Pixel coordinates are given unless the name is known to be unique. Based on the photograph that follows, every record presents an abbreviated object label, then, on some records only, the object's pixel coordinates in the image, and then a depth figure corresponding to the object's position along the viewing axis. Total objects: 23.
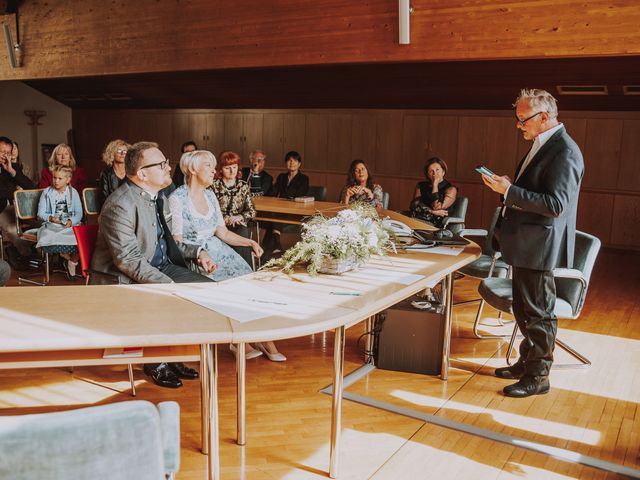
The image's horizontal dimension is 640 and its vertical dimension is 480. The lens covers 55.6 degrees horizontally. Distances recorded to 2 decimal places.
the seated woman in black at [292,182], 8.23
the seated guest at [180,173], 8.20
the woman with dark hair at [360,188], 7.04
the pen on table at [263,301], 2.85
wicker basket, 3.46
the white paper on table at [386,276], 3.38
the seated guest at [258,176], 8.20
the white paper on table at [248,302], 2.67
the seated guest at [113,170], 6.86
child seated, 6.32
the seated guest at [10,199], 7.04
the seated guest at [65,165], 7.09
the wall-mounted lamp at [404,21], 6.50
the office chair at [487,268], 5.11
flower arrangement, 3.45
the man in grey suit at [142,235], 3.69
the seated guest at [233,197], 5.86
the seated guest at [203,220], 4.50
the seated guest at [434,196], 6.78
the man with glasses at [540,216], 3.59
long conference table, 2.35
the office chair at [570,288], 4.01
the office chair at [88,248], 3.79
